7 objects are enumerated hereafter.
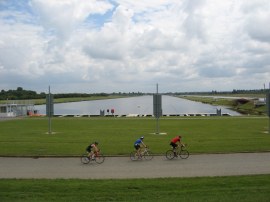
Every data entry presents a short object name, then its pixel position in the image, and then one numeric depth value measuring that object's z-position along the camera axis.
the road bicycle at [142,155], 18.30
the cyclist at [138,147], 18.28
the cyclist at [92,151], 17.56
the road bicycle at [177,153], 18.51
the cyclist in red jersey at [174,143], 18.56
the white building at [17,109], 64.62
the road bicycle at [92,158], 17.59
